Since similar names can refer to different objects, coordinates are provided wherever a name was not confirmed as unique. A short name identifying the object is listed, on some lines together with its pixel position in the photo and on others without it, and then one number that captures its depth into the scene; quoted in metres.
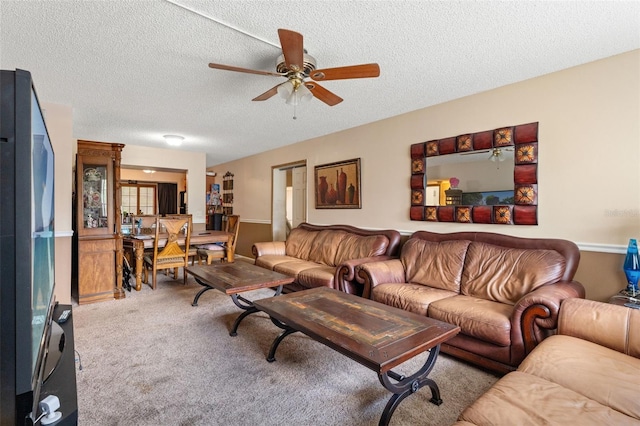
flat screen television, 0.65
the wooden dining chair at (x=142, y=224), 5.07
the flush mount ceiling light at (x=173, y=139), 4.96
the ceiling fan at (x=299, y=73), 1.89
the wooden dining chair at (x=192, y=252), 4.75
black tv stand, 0.91
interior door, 5.64
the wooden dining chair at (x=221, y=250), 4.80
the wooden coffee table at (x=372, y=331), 1.52
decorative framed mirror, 2.78
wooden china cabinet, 3.73
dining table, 4.24
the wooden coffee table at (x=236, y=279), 2.76
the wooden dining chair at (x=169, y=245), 4.17
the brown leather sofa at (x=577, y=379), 1.14
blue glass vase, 2.14
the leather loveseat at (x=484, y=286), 2.03
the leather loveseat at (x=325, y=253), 3.35
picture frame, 4.38
